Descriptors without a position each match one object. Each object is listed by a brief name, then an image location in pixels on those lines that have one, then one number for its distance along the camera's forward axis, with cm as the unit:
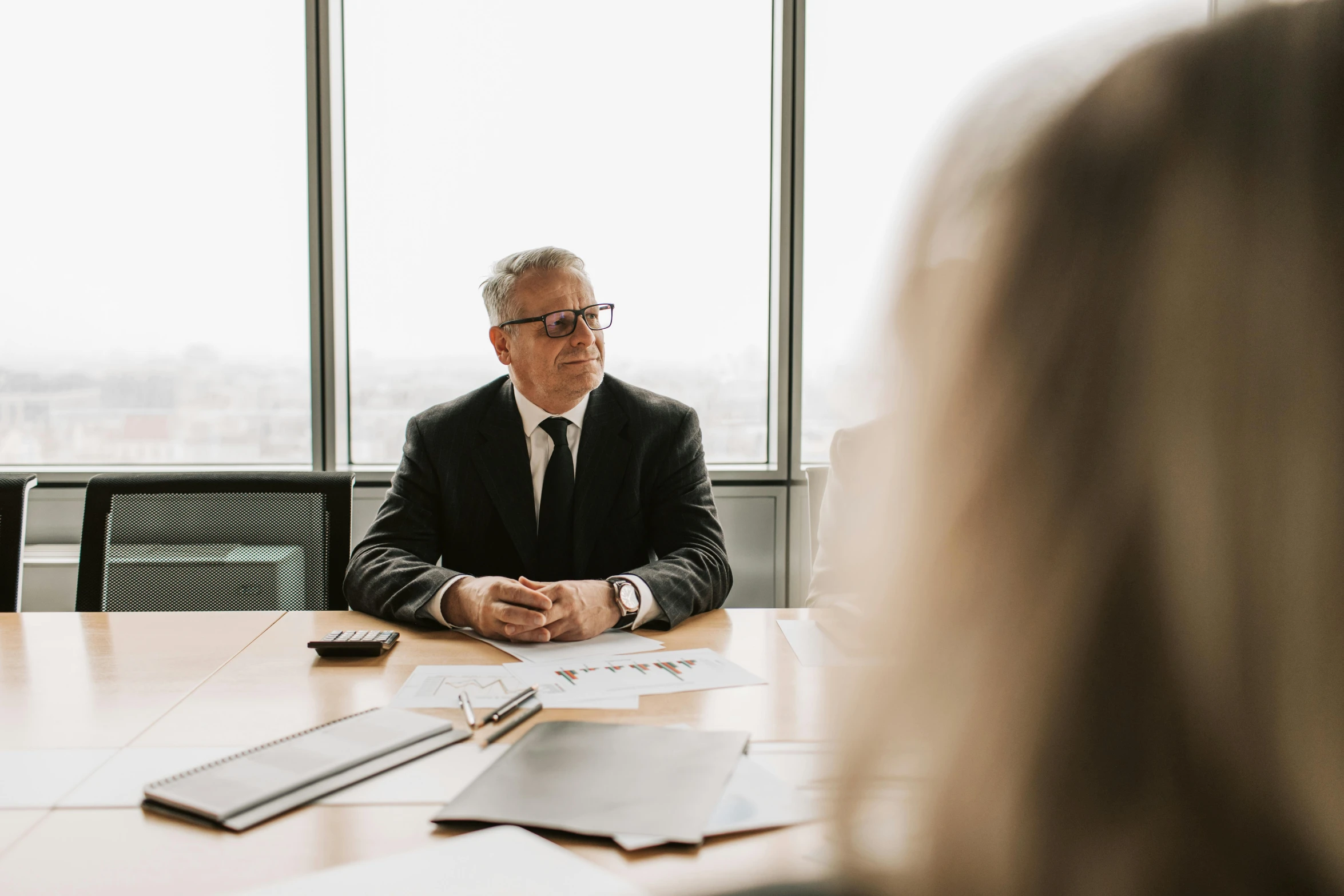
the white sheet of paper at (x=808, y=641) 138
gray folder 81
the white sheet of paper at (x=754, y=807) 82
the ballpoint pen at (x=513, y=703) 109
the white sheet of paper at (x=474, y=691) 116
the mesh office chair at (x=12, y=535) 184
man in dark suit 195
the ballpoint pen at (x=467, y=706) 108
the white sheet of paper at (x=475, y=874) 69
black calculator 137
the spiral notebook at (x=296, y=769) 84
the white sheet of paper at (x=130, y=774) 89
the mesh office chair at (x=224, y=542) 185
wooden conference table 76
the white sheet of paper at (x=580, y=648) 138
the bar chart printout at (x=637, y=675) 122
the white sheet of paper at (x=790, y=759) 94
